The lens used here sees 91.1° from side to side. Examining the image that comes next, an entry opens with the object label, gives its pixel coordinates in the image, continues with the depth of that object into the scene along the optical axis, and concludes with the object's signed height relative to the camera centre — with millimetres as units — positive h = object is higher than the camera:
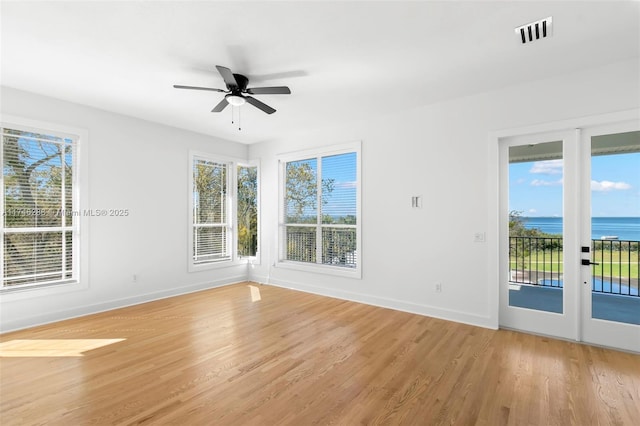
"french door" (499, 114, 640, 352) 3150 -234
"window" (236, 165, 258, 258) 6461 +33
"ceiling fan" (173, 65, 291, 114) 3021 +1247
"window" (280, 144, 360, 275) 5203 +48
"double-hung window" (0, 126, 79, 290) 3764 +65
